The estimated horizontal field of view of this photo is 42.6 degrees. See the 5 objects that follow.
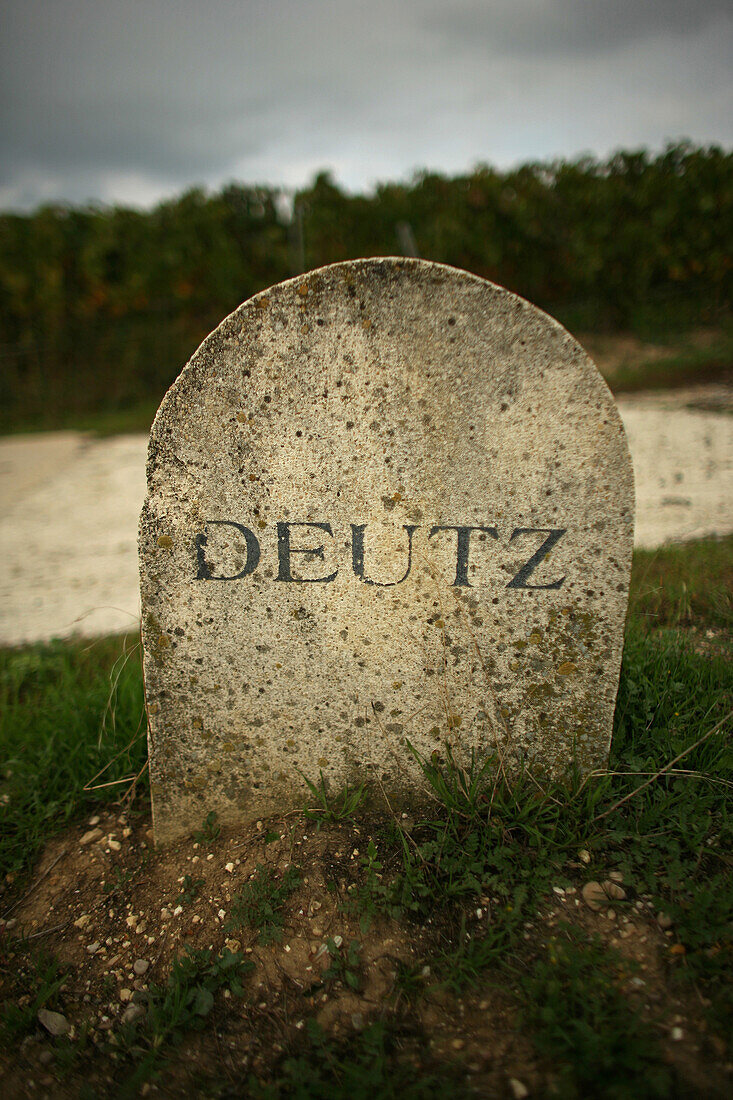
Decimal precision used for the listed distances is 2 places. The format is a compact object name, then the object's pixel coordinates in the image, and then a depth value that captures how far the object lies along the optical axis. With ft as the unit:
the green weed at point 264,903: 2.44
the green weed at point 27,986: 2.33
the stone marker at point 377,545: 2.43
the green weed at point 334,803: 2.66
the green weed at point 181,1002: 2.25
